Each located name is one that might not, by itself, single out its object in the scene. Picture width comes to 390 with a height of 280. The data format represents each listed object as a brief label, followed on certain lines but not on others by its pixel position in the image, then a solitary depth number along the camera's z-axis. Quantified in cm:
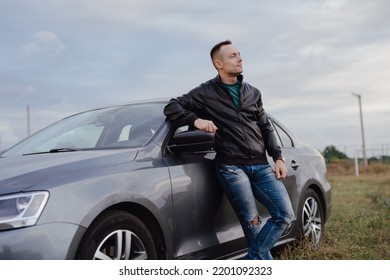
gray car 251
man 360
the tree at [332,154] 3364
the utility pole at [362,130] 3490
